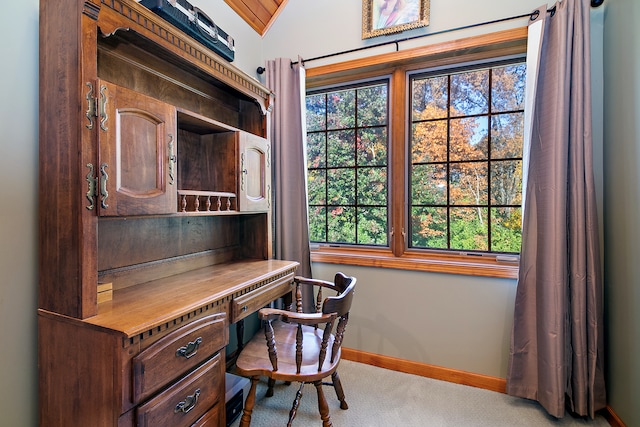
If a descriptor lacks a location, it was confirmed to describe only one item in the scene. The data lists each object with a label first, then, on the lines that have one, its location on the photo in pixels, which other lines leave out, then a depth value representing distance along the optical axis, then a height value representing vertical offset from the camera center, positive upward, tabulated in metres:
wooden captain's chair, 1.39 -0.70
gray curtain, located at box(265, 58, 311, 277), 2.35 +0.39
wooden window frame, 2.00 +0.59
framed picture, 2.09 +1.34
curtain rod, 1.77 +1.16
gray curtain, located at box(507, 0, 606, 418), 1.68 -0.09
